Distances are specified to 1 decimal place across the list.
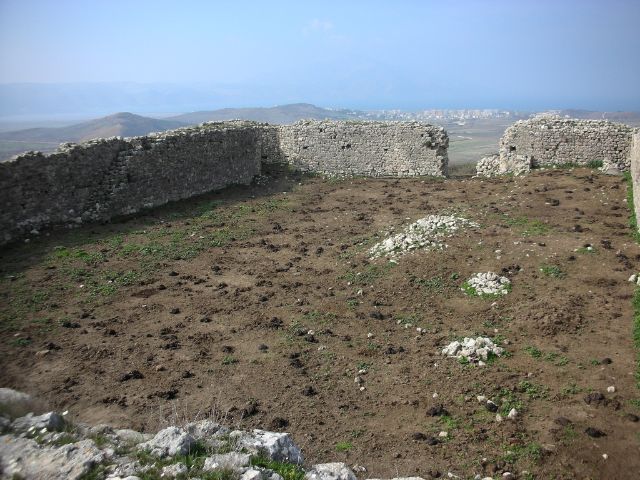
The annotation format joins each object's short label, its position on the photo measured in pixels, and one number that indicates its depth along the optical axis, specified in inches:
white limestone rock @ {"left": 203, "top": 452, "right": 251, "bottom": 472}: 166.2
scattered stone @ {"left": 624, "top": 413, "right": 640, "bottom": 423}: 258.8
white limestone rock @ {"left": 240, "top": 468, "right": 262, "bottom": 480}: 160.4
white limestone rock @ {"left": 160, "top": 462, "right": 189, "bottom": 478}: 160.1
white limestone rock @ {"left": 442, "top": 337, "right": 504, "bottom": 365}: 327.9
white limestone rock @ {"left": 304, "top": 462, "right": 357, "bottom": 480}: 177.0
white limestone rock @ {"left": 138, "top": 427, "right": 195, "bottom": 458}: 172.1
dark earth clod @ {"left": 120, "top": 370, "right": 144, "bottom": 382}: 328.2
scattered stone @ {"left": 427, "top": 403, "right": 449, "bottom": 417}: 279.7
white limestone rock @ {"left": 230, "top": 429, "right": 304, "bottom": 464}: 184.9
